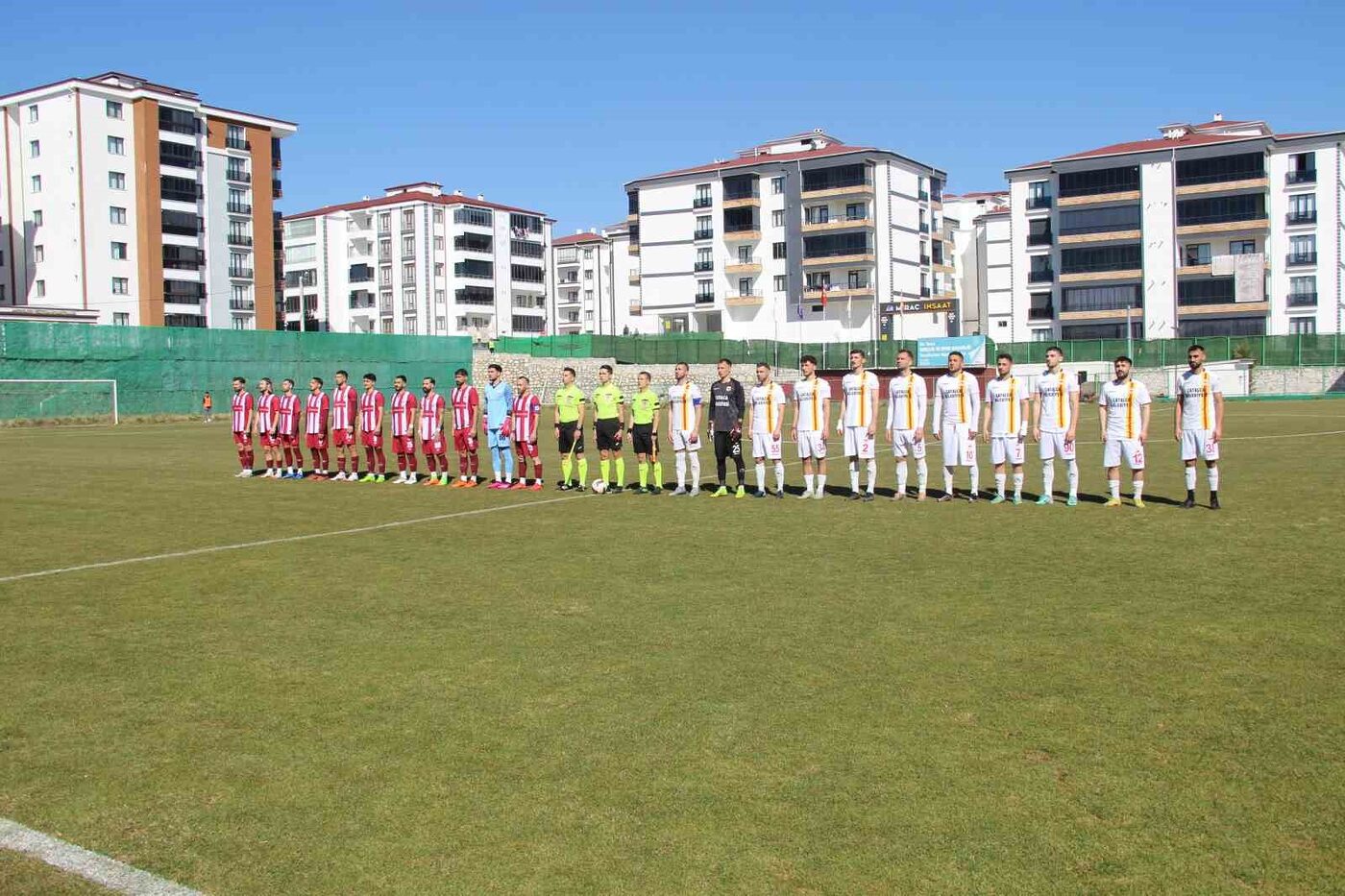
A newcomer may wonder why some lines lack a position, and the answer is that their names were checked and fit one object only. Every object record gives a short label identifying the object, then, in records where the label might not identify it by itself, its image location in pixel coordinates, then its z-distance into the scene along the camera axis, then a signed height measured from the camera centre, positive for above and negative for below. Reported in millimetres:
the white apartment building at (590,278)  119125 +13893
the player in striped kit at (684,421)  17844 -323
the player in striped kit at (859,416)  16812 -294
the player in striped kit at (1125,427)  15055 -489
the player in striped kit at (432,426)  20359 -379
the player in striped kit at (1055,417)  15398 -341
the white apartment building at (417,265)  103125 +12957
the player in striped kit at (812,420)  16875 -338
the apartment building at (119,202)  74000 +13952
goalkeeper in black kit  17641 -295
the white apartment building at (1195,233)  73562 +10227
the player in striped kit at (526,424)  19212 -361
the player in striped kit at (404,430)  20766 -448
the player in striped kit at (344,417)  21641 -188
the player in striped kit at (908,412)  16656 -250
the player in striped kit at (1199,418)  14531 -370
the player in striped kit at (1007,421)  15828 -387
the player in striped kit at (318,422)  21172 -268
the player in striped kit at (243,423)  21859 -260
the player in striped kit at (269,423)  21938 -272
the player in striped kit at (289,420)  21672 -219
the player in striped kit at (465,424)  19453 -332
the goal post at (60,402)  43594 +423
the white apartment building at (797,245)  85562 +11904
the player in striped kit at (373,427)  20672 -384
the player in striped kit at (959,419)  16391 -356
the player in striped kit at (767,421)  17391 -344
